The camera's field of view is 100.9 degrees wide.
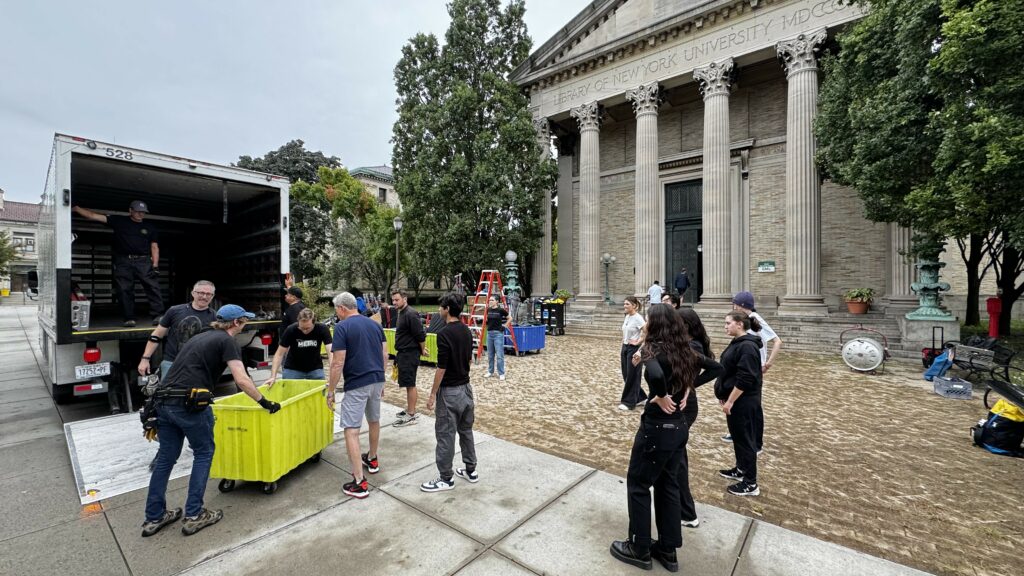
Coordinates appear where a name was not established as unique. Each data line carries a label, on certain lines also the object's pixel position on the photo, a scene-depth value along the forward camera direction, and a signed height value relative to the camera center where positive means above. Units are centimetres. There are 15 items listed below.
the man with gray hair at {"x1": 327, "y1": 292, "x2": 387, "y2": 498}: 388 -77
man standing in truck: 645 +49
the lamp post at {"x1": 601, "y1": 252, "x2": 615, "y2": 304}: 2191 +124
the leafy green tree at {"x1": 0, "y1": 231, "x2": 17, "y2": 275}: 3703 +325
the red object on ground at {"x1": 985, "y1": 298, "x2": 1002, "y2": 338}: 1102 -88
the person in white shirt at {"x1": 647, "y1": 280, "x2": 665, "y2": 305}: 1561 -36
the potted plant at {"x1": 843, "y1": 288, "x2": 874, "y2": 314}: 1425 -63
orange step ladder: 1123 -69
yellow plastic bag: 502 -159
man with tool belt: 324 -98
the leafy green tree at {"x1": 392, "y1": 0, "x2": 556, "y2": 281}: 2023 +640
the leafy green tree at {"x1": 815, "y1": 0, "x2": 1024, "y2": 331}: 800 +376
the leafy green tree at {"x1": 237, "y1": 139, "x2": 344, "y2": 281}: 3033 +578
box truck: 549 +77
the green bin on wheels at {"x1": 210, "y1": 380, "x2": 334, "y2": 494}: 375 -141
